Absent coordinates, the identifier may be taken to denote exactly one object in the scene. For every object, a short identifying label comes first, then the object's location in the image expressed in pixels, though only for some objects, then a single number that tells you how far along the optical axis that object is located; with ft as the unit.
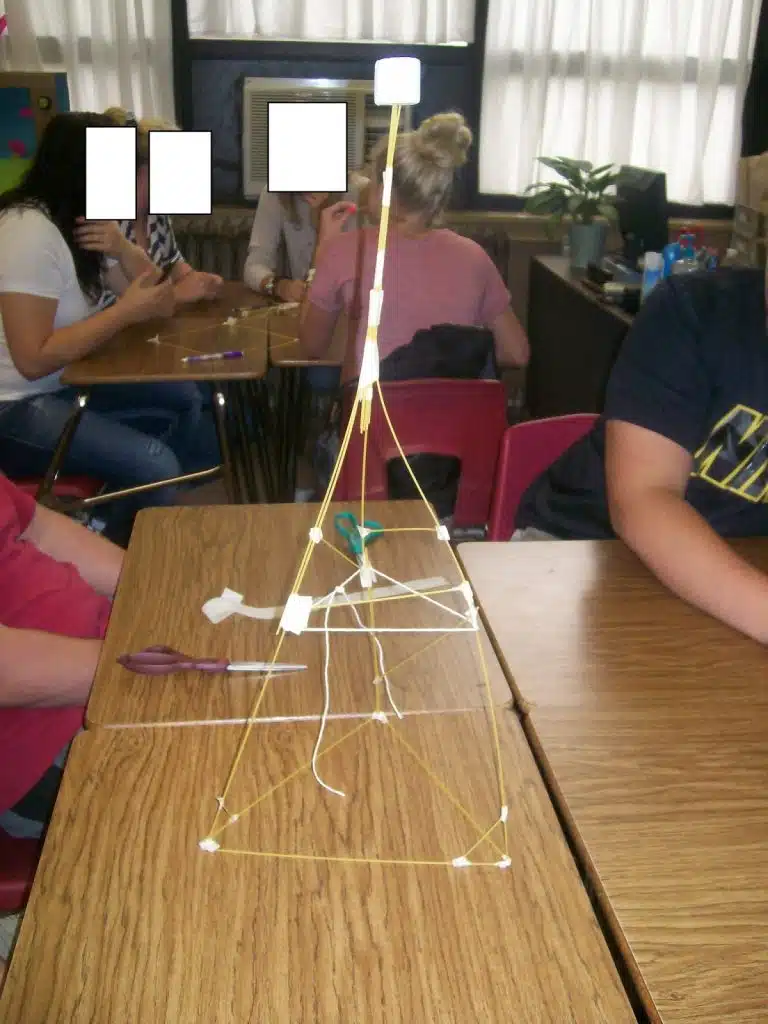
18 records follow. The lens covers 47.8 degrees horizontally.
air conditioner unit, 12.42
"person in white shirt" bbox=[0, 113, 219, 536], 6.98
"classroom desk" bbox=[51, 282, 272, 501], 7.15
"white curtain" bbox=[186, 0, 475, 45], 12.10
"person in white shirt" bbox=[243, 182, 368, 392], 10.73
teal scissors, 3.73
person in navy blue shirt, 3.92
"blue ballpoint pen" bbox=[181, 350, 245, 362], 7.50
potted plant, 11.64
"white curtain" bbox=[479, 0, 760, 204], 12.07
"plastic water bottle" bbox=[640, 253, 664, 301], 9.17
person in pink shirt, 7.06
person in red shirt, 3.48
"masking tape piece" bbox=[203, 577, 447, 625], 3.39
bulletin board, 11.23
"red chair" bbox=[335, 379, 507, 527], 5.71
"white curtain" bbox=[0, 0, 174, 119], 11.71
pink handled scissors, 3.03
